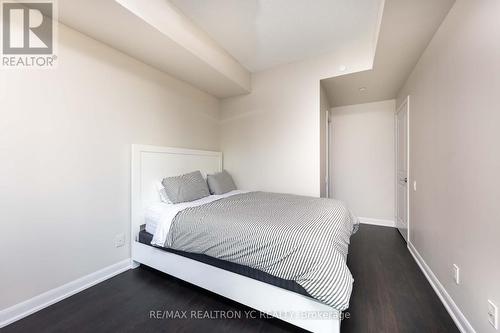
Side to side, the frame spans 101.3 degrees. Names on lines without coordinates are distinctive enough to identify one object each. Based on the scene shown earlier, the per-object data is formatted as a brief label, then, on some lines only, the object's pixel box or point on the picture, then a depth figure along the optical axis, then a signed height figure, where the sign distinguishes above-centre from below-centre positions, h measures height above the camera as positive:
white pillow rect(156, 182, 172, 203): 2.31 -0.29
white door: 2.84 -0.02
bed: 1.22 -0.59
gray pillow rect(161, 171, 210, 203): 2.30 -0.23
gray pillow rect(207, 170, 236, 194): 2.87 -0.22
